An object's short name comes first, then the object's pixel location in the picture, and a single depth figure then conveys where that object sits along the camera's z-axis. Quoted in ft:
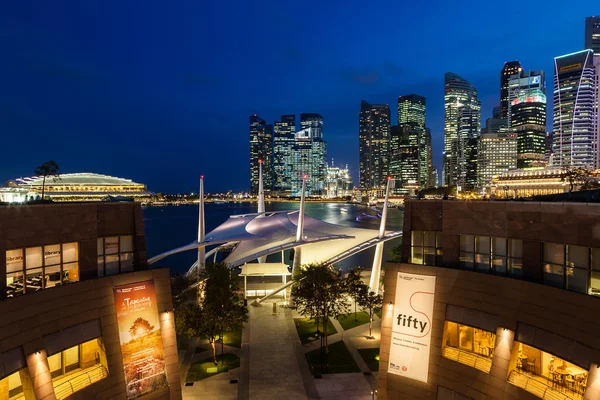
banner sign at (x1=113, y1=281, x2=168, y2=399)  63.62
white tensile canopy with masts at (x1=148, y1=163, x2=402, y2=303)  142.41
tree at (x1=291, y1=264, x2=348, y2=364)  100.63
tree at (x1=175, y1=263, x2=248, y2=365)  91.45
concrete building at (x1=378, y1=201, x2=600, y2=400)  50.83
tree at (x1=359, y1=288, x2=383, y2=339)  110.83
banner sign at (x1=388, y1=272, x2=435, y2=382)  66.28
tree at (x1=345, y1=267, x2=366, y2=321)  111.86
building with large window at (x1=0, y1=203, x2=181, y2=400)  52.03
